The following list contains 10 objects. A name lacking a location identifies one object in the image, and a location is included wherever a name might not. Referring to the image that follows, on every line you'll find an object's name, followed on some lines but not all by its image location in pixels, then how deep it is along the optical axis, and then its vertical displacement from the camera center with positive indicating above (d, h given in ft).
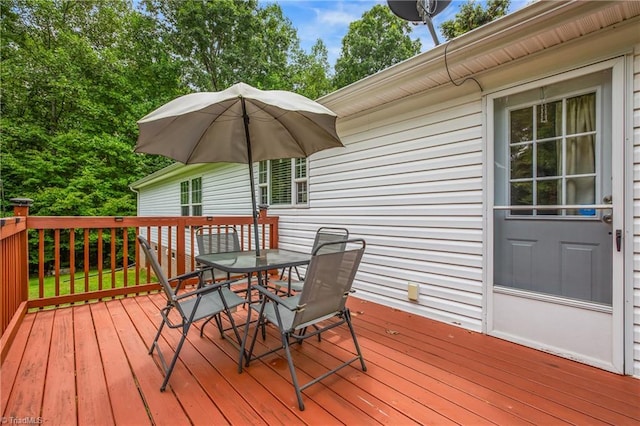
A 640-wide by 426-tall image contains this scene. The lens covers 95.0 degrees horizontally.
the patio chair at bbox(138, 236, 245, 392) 6.54 -2.53
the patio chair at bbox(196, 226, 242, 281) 11.31 -1.28
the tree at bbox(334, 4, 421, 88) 48.42 +27.80
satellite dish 13.19 +9.26
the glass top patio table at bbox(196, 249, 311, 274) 7.82 -1.54
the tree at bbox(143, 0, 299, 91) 42.75 +25.96
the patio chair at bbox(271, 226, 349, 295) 9.97 -1.37
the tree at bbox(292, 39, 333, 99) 51.72 +25.15
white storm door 7.15 -0.30
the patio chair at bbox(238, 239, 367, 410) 6.09 -2.01
